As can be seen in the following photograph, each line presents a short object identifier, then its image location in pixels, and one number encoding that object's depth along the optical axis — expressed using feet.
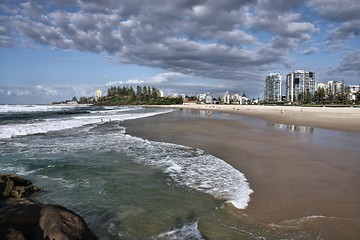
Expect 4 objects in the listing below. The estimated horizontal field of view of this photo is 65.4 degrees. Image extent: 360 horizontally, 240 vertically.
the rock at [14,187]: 23.12
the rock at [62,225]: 13.32
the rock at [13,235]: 13.02
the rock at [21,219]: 13.83
